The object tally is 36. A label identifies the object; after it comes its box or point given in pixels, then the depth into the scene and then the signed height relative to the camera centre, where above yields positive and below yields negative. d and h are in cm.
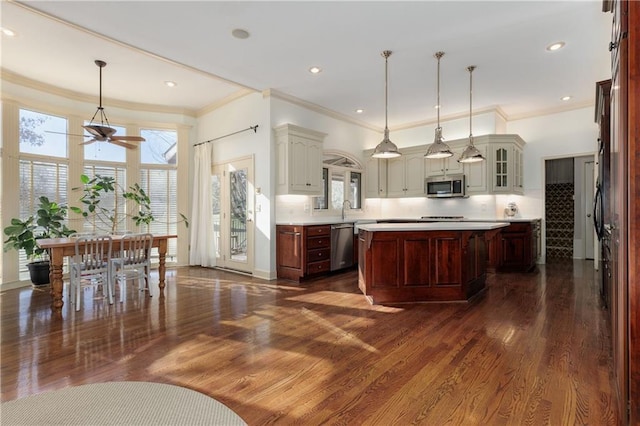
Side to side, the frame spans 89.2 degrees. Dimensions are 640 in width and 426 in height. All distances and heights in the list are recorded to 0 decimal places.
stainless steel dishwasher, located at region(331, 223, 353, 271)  561 -58
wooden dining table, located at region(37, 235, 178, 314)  362 -51
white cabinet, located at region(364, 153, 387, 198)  721 +79
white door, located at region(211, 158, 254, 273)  562 +1
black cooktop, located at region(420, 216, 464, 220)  658 -9
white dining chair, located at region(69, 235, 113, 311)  377 -59
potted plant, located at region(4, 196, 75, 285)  461 -27
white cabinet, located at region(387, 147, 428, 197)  691 +86
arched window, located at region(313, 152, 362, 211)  625 +61
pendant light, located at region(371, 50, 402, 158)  404 +81
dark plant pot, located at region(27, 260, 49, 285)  484 -86
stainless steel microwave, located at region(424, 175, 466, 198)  634 +54
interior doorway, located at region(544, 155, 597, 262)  704 +10
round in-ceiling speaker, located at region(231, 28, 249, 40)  350 +198
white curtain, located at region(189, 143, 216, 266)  643 +0
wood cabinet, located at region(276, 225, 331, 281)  505 -60
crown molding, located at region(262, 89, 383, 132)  529 +195
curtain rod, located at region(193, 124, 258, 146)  545 +146
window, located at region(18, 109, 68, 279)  505 +87
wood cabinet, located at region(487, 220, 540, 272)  552 -63
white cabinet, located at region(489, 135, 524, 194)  591 +91
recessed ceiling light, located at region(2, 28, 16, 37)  371 +211
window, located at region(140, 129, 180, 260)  642 +73
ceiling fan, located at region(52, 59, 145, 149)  428 +110
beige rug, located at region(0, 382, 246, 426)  136 -88
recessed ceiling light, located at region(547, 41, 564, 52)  379 +198
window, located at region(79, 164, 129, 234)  576 +17
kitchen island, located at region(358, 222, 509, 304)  385 -62
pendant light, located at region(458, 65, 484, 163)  436 +79
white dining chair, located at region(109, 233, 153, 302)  414 -58
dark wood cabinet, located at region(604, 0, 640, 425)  142 +3
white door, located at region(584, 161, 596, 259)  696 +9
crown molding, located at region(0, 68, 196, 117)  487 +208
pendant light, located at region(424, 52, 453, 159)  413 +82
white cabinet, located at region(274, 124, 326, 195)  523 +90
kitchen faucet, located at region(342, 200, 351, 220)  669 +18
